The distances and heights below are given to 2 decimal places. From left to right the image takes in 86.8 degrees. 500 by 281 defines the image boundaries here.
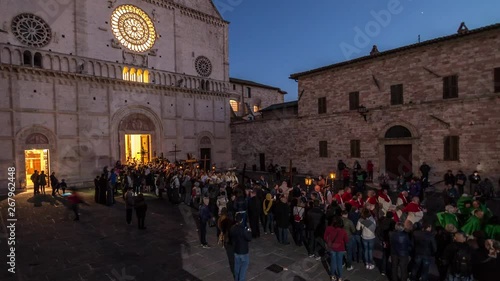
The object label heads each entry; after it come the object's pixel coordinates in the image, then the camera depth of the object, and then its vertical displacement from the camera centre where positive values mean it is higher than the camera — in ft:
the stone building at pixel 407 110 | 49.85 +5.61
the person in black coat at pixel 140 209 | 33.76 -8.81
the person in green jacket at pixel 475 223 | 21.68 -7.43
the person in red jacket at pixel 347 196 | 30.30 -6.94
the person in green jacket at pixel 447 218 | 22.40 -7.20
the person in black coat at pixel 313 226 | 25.11 -8.65
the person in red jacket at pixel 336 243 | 20.45 -8.33
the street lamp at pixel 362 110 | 64.28 +6.19
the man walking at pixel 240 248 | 20.11 -8.43
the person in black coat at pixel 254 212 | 30.63 -8.66
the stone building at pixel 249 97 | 123.85 +20.60
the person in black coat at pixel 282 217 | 28.12 -8.49
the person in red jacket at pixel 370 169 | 63.41 -8.09
